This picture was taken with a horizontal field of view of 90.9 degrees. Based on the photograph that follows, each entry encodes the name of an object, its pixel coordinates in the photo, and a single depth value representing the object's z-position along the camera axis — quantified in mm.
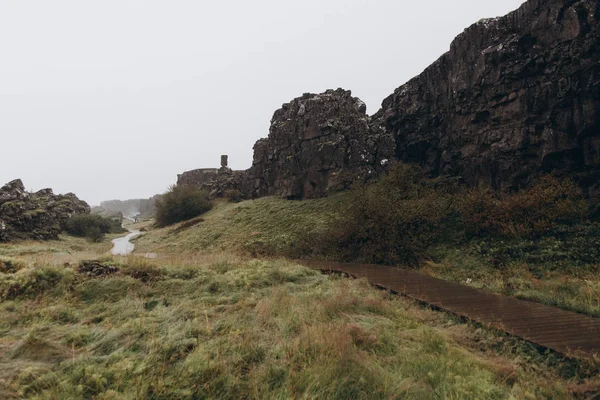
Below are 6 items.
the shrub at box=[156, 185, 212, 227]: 42291
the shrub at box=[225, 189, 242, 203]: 41894
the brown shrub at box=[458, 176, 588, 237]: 12078
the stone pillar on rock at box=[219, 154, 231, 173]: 56747
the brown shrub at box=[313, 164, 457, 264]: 14727
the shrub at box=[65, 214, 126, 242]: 39519
